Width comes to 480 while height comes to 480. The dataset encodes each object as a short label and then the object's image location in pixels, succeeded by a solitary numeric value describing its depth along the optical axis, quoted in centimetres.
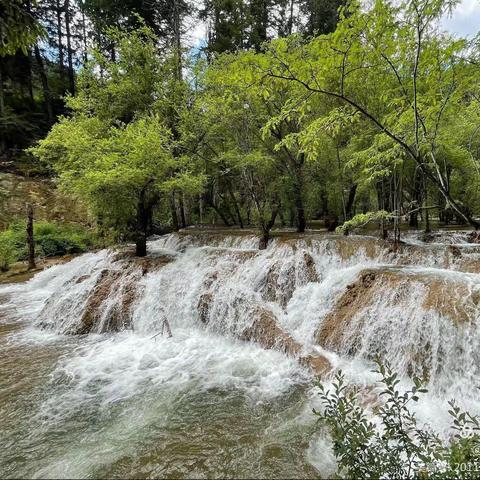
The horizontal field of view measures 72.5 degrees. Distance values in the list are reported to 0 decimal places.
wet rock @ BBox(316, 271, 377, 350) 651
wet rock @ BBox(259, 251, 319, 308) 852
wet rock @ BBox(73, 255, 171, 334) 852
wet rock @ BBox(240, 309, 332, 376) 597
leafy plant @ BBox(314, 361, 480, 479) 232
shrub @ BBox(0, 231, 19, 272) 1411
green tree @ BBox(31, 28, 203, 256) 986
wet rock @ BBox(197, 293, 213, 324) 833
